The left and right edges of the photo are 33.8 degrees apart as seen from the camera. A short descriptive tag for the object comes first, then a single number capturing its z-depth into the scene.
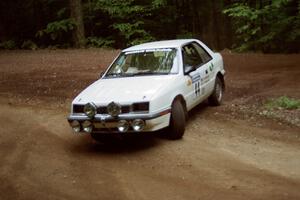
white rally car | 8.01
